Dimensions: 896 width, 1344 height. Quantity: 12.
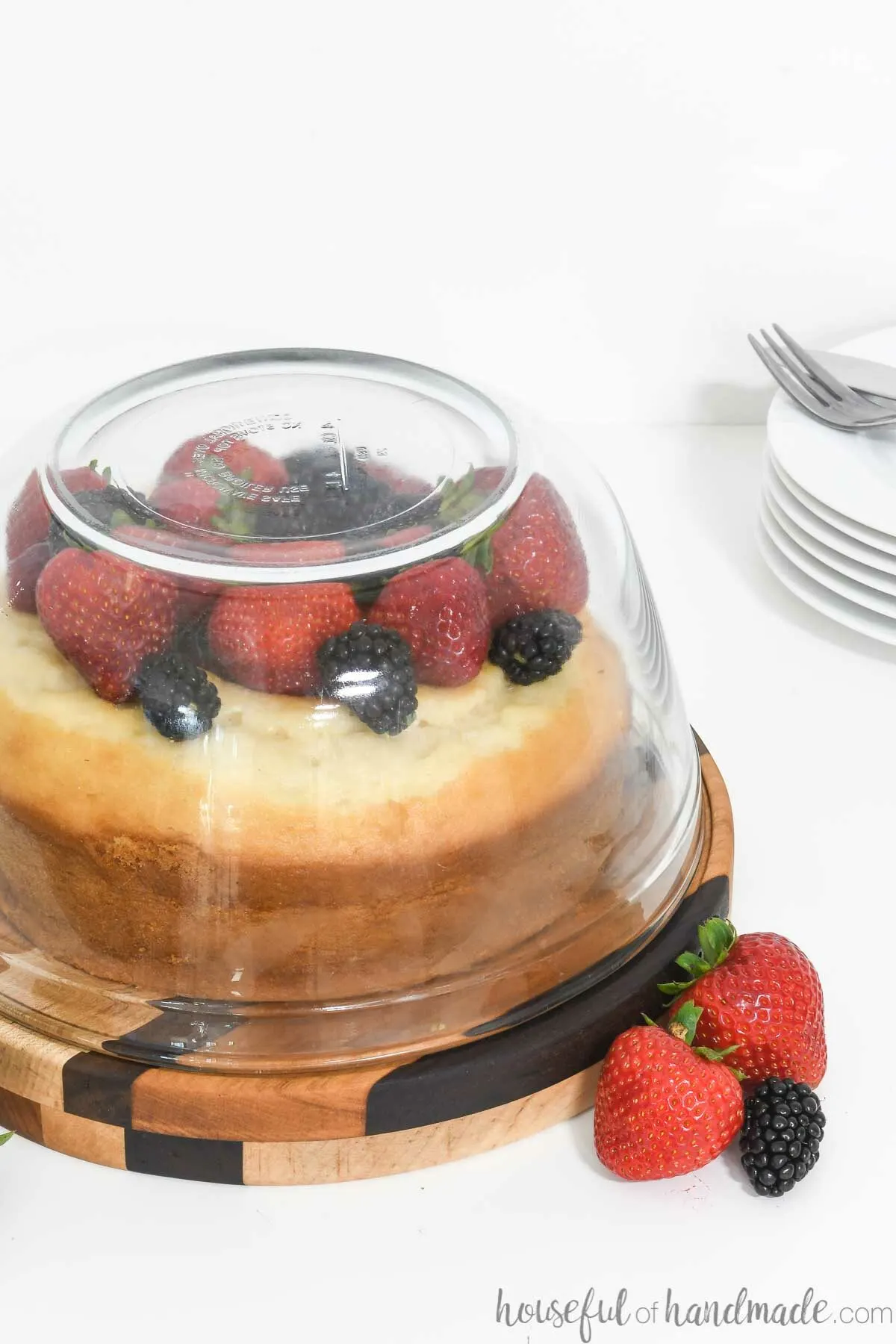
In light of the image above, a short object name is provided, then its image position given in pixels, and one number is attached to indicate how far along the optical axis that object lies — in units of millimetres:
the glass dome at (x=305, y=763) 869
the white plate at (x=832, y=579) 1103
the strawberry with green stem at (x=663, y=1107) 858
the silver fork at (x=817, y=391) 1145
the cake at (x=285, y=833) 868
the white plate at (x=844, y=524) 1089
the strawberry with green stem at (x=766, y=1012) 884
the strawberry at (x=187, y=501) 900
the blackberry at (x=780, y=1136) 870
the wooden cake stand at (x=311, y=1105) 873
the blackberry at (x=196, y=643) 872
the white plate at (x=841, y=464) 1093
